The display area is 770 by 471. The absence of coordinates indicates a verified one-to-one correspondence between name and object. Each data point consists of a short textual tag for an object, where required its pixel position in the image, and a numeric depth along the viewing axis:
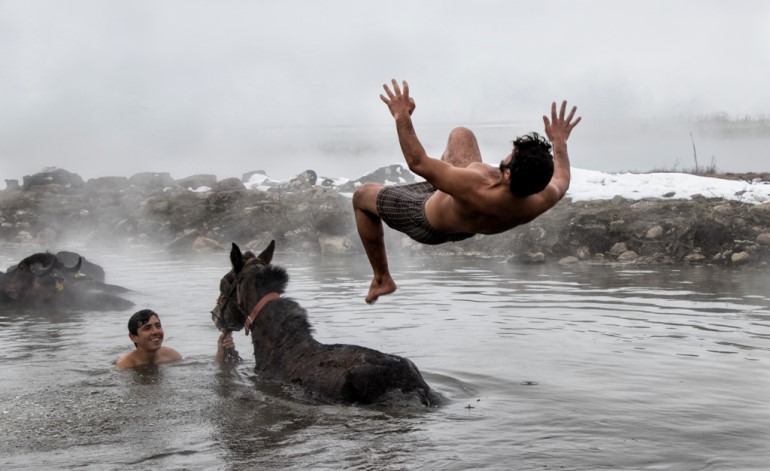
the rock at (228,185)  31.97
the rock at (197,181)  35.31
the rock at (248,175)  36.54
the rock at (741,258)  19.30
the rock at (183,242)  27.14
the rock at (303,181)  31.10
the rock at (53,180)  36.56
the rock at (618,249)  21.01
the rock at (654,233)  21.02
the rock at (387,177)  29.73
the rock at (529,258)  21.19
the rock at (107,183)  35.73
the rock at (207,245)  26.25
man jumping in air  6.61
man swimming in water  10.69
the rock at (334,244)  24.38
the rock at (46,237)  30.39
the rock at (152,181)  35.49
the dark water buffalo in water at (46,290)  15.36
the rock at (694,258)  20.02
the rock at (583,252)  21.29
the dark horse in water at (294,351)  8.55
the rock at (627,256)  20.62
